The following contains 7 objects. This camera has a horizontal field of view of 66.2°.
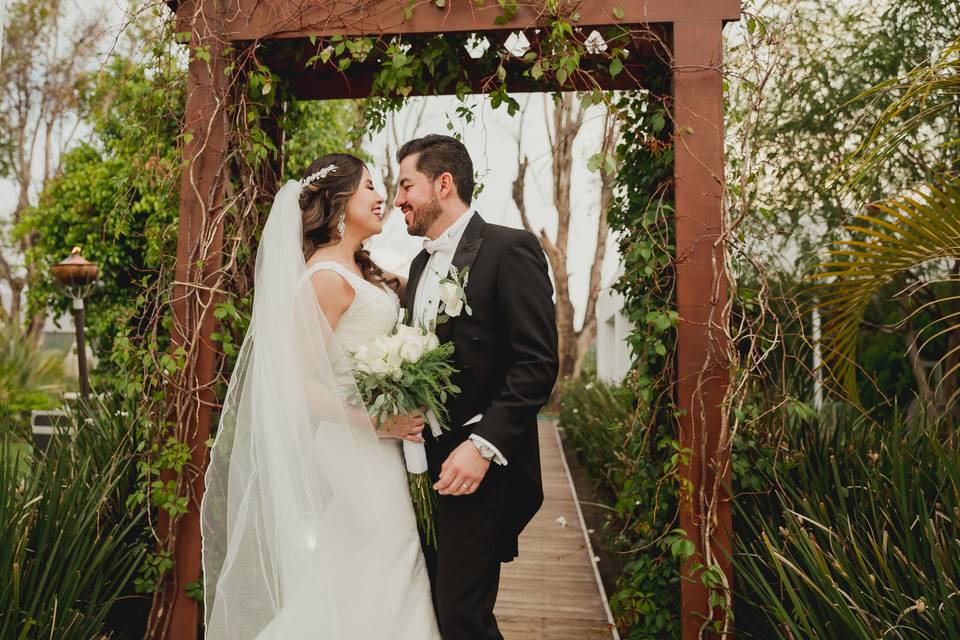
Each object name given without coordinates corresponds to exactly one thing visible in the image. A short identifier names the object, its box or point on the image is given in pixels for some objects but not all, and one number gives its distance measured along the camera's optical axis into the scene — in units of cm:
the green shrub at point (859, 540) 215
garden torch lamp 730
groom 243
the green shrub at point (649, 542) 337
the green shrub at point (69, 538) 252
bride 246
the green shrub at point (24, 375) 1031
